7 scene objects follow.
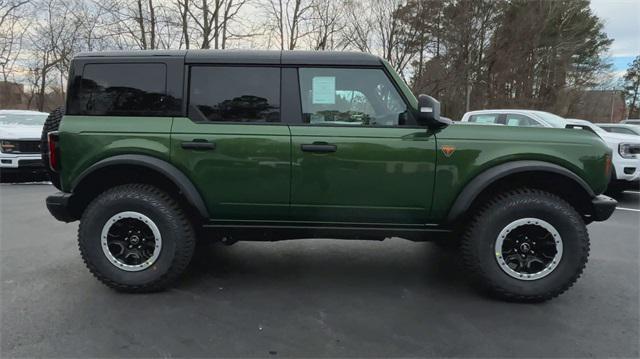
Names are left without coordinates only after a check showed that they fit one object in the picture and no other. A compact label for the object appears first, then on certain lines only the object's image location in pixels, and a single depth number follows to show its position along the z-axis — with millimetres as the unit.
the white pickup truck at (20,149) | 8844
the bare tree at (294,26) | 24562
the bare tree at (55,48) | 24578
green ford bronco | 3309
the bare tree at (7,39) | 23069
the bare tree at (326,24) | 25672
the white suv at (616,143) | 7758
